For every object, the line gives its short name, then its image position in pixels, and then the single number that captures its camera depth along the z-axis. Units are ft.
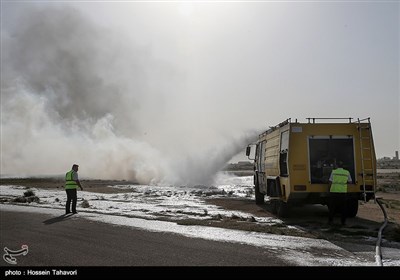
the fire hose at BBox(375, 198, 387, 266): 23.98
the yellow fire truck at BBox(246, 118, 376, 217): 41.34
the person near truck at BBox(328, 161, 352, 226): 39.52
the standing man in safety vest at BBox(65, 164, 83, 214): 50.16
